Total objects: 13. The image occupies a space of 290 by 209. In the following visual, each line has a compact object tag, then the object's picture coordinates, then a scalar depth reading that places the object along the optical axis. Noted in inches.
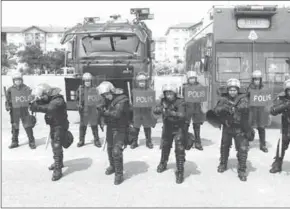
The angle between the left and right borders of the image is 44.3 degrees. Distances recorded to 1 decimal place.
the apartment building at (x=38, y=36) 3885.3
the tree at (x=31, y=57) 2332.7
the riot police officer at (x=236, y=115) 241.1
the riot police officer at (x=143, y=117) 329.7
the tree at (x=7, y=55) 1739.9
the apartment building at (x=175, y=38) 4311.0
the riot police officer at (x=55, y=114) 247.6
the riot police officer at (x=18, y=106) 332.2
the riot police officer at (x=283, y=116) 247.9
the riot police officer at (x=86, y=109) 345.4
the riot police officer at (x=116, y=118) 236.5
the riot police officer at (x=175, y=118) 238.4
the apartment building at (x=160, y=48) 4513.3
